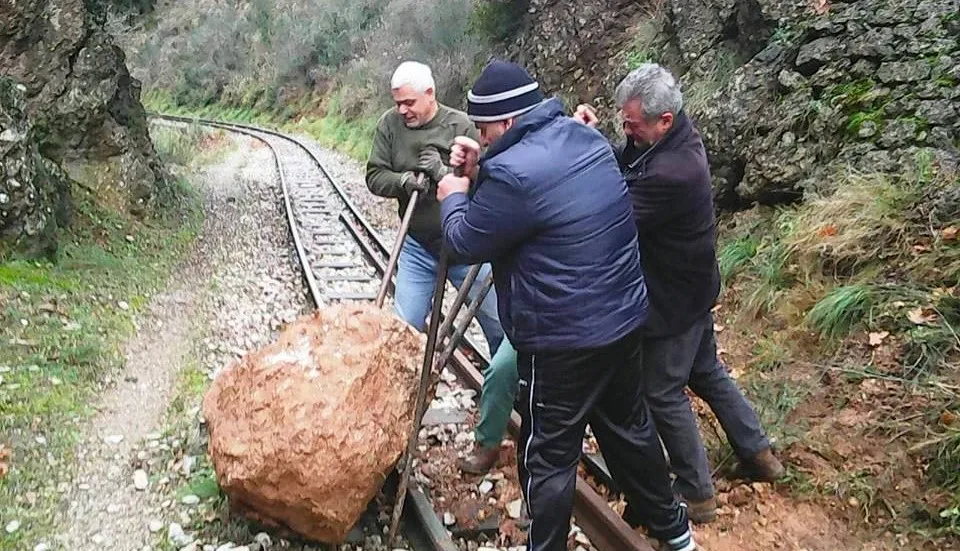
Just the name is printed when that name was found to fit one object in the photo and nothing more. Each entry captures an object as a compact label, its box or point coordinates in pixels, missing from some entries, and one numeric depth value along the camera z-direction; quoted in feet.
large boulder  13.07
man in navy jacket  10.87
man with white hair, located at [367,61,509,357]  15.43
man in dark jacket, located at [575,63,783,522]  12.67
